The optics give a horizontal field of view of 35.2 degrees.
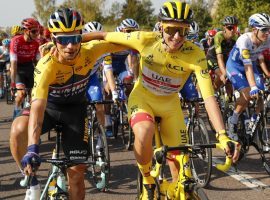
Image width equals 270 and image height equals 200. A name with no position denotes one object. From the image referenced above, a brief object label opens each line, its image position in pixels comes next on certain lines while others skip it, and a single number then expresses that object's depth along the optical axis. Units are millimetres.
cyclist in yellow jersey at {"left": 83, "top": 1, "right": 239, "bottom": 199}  3889
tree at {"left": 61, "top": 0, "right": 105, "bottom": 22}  59656
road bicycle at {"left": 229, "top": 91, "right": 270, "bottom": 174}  6090
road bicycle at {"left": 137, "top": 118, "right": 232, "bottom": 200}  2969
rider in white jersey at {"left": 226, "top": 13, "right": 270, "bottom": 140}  5931
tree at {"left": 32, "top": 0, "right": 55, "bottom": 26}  65375
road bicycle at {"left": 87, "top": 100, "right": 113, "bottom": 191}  5547
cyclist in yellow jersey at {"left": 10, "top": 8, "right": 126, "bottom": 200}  3889
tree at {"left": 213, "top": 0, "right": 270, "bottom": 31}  29597
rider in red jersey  8094
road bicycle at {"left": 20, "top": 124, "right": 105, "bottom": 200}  3475
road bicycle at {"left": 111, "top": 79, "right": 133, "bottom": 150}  7895
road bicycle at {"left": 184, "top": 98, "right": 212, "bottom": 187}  5614
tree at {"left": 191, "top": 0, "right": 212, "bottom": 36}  48281
